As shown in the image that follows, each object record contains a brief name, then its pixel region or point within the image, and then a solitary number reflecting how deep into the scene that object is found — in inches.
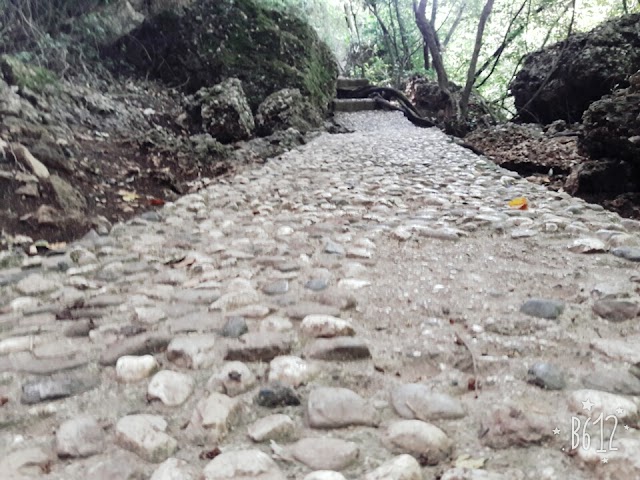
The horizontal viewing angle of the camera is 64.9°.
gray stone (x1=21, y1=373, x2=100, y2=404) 49.6
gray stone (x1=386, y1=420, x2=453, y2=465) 39.8
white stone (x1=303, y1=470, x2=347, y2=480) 37.2
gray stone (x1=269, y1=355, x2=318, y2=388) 51.1
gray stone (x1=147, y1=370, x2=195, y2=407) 48.5
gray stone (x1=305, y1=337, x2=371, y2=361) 56.0
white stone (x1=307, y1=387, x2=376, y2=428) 44.5
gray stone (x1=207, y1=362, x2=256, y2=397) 49.8
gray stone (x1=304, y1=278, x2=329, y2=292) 78.8
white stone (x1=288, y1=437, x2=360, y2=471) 39.3
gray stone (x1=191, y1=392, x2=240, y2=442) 43.4
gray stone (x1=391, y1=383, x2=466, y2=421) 44.8
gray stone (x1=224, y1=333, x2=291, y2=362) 56.3
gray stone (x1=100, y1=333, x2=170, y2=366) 57.2
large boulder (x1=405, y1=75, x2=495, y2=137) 329.4
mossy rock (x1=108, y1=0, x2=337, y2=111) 264.5
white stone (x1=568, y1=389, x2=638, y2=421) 42.8
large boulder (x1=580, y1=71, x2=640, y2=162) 144.0
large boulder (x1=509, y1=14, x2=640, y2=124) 299.7
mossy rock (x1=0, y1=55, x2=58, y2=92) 167.8
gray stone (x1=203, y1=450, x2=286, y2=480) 37.8
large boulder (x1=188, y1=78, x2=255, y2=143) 232.7
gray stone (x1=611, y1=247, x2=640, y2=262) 84.3
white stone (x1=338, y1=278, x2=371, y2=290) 78.4
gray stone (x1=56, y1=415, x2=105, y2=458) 41.2
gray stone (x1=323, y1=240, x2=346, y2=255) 98.6
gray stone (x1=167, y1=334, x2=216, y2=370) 55.4
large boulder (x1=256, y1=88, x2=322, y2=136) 269.4
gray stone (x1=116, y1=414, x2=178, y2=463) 40.9
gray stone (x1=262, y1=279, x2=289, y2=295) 77.5
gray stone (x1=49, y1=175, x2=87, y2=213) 119.0
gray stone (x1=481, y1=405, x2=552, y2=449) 40.6
